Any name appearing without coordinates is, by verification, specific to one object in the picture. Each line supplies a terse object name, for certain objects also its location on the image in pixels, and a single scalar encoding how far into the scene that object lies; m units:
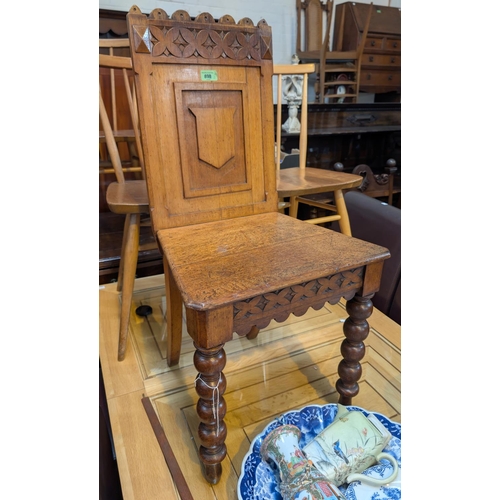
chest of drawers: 3.03
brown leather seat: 1.30
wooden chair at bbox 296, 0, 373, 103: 2.89
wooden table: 0.80
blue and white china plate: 0.68
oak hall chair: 0.67
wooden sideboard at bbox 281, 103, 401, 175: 2.71
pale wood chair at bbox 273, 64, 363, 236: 1.25
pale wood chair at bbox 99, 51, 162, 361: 1.01
